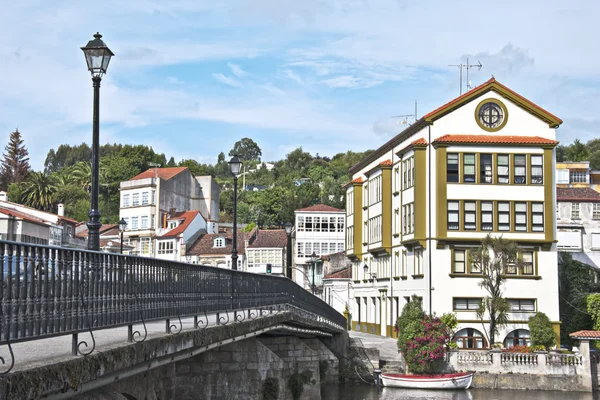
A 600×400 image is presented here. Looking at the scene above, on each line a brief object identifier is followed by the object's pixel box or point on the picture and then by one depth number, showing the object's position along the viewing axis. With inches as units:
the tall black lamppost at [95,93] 612.4
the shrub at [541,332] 2030.0
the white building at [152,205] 4197.8
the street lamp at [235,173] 1187.3
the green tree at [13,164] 5201.8
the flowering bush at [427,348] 1884.8
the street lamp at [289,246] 1578.0
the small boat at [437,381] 1824.6
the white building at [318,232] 3752.5
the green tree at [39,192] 4569.4
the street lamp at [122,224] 1644.7
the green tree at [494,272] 2030.0
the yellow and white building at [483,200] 2140.7
